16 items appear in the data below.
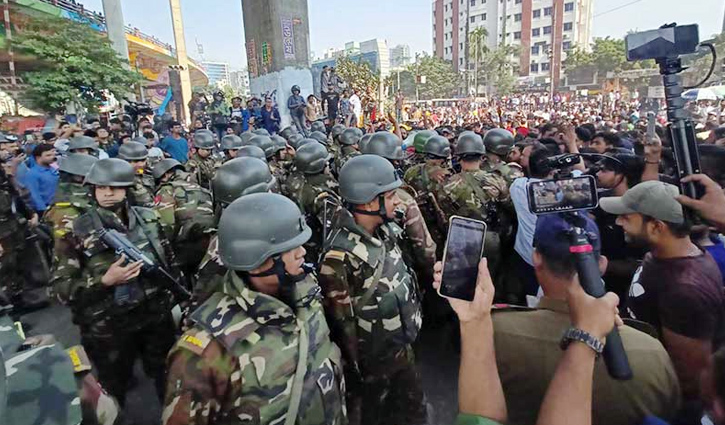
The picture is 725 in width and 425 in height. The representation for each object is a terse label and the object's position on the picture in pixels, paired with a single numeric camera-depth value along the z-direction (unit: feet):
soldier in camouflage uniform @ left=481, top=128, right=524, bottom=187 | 18.53
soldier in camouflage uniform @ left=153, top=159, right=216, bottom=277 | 13.44
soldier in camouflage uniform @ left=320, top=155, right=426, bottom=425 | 8.83
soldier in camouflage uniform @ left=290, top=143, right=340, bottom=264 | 15.62
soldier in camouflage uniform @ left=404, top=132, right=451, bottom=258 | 16.10
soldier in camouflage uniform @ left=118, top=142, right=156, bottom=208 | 17.20
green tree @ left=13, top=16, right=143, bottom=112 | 43.19
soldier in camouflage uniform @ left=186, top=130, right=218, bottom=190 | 22.85
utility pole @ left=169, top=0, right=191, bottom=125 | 122.21
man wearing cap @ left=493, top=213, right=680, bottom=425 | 4.81
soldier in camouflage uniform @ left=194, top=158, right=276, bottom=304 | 11.48
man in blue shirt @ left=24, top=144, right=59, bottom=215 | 19.36
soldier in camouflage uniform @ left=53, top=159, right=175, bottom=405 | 9.84
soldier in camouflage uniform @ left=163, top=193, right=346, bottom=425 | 5.72
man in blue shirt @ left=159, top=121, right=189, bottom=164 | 31.71
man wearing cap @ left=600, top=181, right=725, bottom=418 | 6.45
